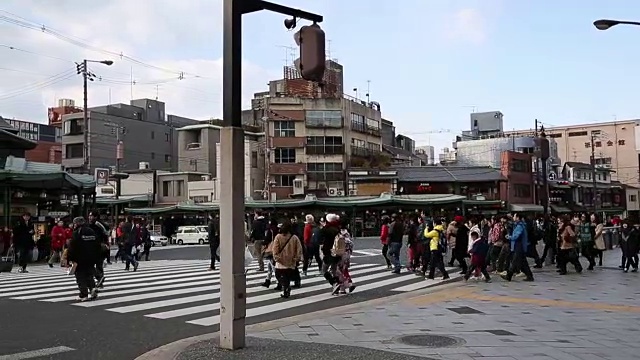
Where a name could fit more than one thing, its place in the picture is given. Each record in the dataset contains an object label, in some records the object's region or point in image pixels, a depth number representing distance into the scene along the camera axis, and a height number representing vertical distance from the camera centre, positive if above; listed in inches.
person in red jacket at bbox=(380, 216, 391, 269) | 735.4 -47.9
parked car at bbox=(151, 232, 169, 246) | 1852.4 -123.2
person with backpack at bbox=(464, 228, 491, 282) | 598.9 -56.1
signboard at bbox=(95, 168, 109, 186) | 1171.3 +47.9
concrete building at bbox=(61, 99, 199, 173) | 2551.7 +281.2
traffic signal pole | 266.4 +5.8
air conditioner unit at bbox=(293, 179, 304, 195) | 2232.7 +42.1
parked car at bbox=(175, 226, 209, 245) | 1907.7 -114.3
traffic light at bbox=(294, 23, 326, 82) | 270.1 +65.3
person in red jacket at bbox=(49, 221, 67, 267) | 813.4 -50.7
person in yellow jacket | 611.2 -50.2
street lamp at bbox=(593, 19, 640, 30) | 646.5 +183.0
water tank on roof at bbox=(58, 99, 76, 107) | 3016.2 +488.8
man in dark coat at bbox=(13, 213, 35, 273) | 767.7 -49.9
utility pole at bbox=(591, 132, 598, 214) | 2503.7 +24.4
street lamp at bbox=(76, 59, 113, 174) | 1429.6 +305.9
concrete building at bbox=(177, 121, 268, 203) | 2335.1 +160.9
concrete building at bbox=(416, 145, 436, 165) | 3507.9 +262.6
